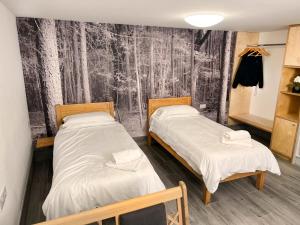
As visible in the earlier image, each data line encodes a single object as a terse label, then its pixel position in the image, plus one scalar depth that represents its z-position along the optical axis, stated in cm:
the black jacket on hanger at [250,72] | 421
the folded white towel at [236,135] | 270
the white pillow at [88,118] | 317
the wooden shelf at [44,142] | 341
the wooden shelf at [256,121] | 390
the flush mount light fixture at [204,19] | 245
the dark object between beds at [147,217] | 125
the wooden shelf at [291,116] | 337
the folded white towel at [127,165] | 205
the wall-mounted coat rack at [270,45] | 378
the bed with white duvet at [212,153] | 237
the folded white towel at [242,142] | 266
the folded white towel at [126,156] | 212
